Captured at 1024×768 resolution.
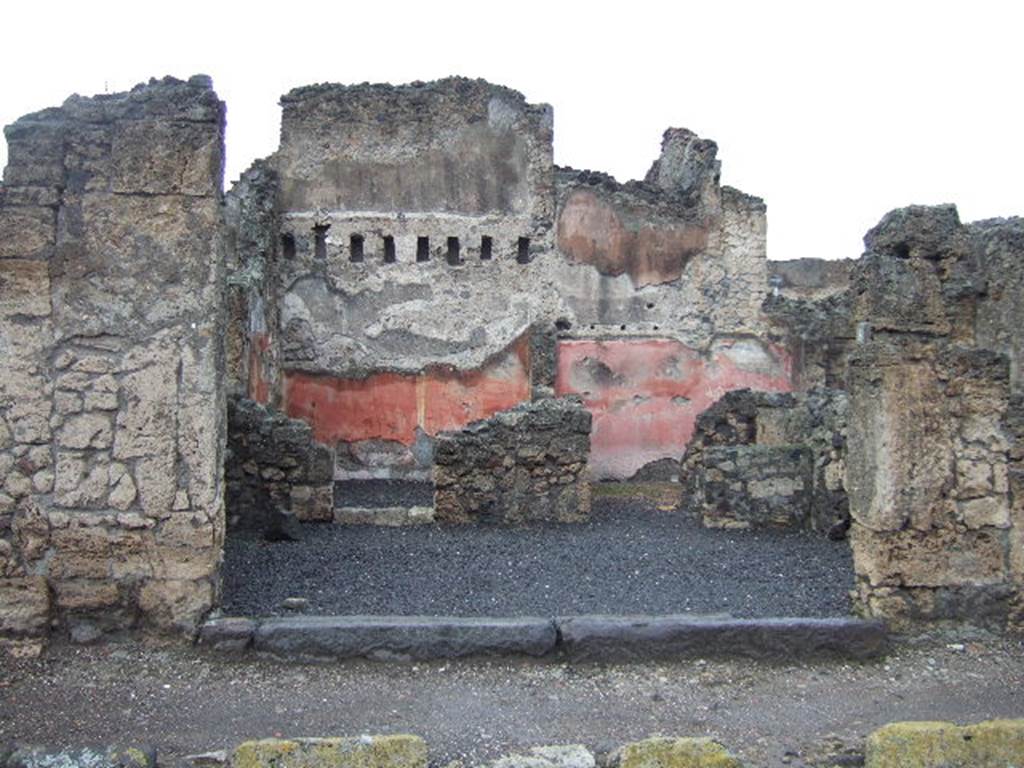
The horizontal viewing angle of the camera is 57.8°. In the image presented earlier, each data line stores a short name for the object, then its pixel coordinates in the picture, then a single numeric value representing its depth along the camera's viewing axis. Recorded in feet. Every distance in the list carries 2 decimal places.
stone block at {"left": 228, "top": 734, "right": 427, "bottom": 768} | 11.81
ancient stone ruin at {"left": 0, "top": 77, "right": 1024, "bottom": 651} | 15.51
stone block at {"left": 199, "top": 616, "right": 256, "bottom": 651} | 15.24
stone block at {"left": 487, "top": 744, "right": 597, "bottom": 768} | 12.23
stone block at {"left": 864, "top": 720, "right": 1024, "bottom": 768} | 12.59
